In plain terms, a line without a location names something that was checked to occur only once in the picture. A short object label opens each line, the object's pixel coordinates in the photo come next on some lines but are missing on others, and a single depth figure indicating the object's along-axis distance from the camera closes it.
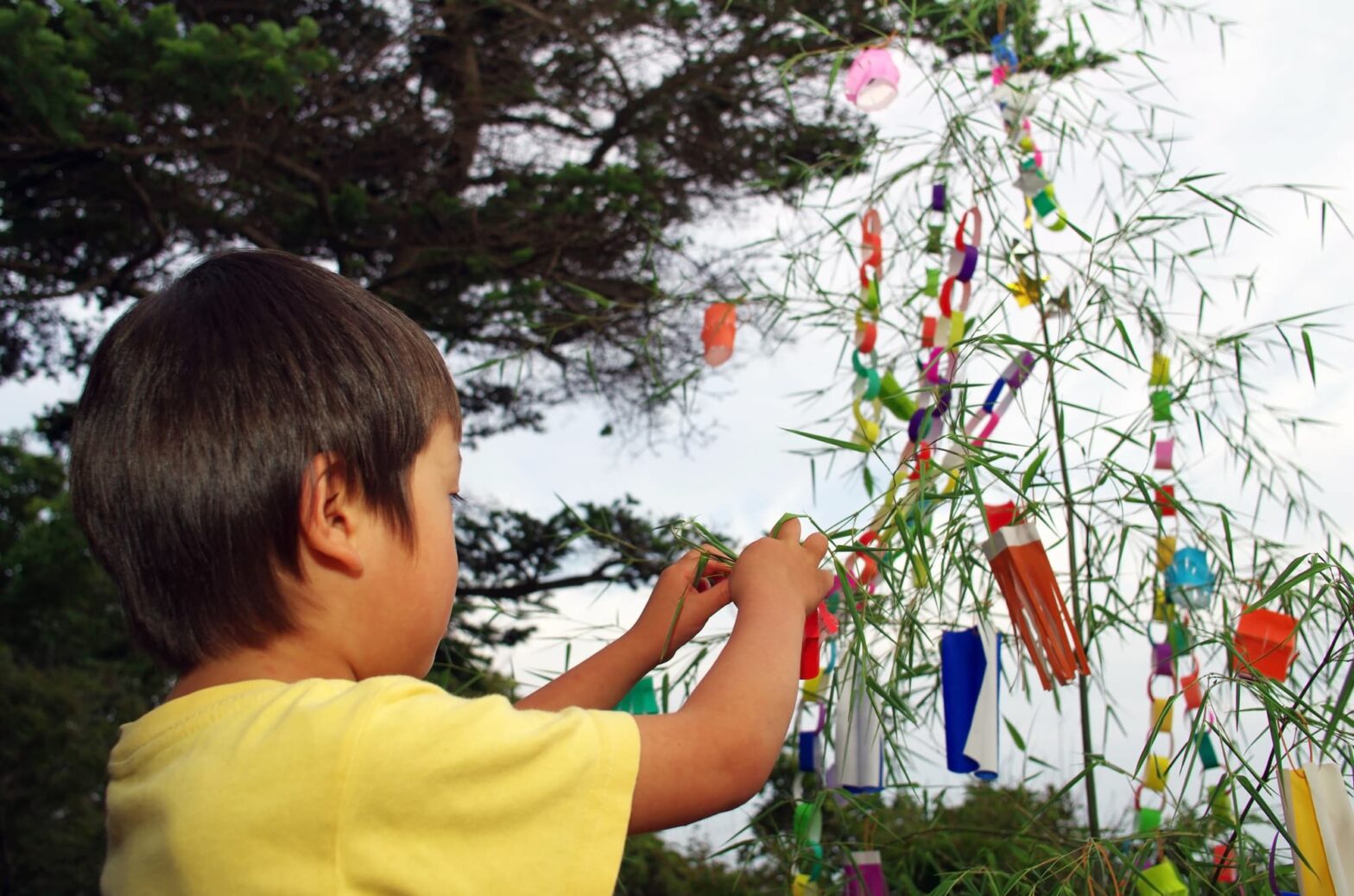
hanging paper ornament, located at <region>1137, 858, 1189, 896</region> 1.11
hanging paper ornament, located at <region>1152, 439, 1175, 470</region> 1.69
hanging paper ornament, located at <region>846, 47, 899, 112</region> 1.71
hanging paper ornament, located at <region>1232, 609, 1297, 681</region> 1.20
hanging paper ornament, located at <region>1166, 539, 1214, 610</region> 1.62
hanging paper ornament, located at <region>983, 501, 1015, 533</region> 1.32
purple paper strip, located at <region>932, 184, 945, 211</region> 1.74
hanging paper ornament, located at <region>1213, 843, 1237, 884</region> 1.01
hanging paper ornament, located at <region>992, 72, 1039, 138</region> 1.64
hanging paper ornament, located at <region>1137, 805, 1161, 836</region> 1.67
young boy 0.65
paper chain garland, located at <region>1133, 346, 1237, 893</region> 1.55
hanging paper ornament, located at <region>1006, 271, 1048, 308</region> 1.53
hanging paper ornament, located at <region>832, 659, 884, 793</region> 1.31
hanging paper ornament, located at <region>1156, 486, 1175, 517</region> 1.25
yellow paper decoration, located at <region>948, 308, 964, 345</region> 1.56
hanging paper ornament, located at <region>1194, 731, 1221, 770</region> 1.64
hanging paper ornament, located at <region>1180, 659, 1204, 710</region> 1.67
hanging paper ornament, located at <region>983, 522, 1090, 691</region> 1.12
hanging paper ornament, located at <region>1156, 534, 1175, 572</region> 1.62
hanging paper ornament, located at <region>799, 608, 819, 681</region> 0.88
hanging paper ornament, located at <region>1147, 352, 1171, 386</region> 1.61
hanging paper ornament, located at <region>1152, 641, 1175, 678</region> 1.55
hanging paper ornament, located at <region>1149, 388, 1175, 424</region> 1.54
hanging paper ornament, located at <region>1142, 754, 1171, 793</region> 1.57
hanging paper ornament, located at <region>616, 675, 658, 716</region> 1.21
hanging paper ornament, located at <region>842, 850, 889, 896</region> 1.32
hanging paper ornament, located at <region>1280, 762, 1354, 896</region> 0.82
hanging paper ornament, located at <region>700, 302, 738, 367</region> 1.88
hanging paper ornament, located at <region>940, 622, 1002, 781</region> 1.22
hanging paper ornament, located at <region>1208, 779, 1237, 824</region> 1.06
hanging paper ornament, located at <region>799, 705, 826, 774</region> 1.62
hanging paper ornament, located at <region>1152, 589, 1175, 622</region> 1.62
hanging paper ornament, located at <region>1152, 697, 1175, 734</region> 0.95
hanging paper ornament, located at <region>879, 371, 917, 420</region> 1.53
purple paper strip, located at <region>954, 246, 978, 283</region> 1.62
